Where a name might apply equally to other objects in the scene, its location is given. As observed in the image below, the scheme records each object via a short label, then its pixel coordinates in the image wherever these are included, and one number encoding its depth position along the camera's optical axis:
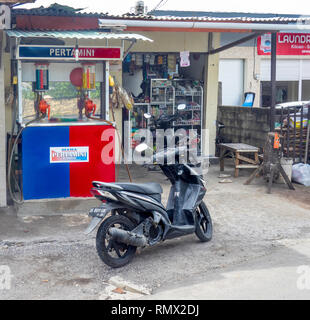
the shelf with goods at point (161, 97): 12.69
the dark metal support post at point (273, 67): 10.13
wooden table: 10.75
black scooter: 5.55
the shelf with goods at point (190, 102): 12.63
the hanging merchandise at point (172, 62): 12.66
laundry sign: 15.73
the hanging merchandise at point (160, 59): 12.72
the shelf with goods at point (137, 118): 12.55
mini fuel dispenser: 7.77
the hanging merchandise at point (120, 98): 10.09
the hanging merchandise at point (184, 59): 11.95
